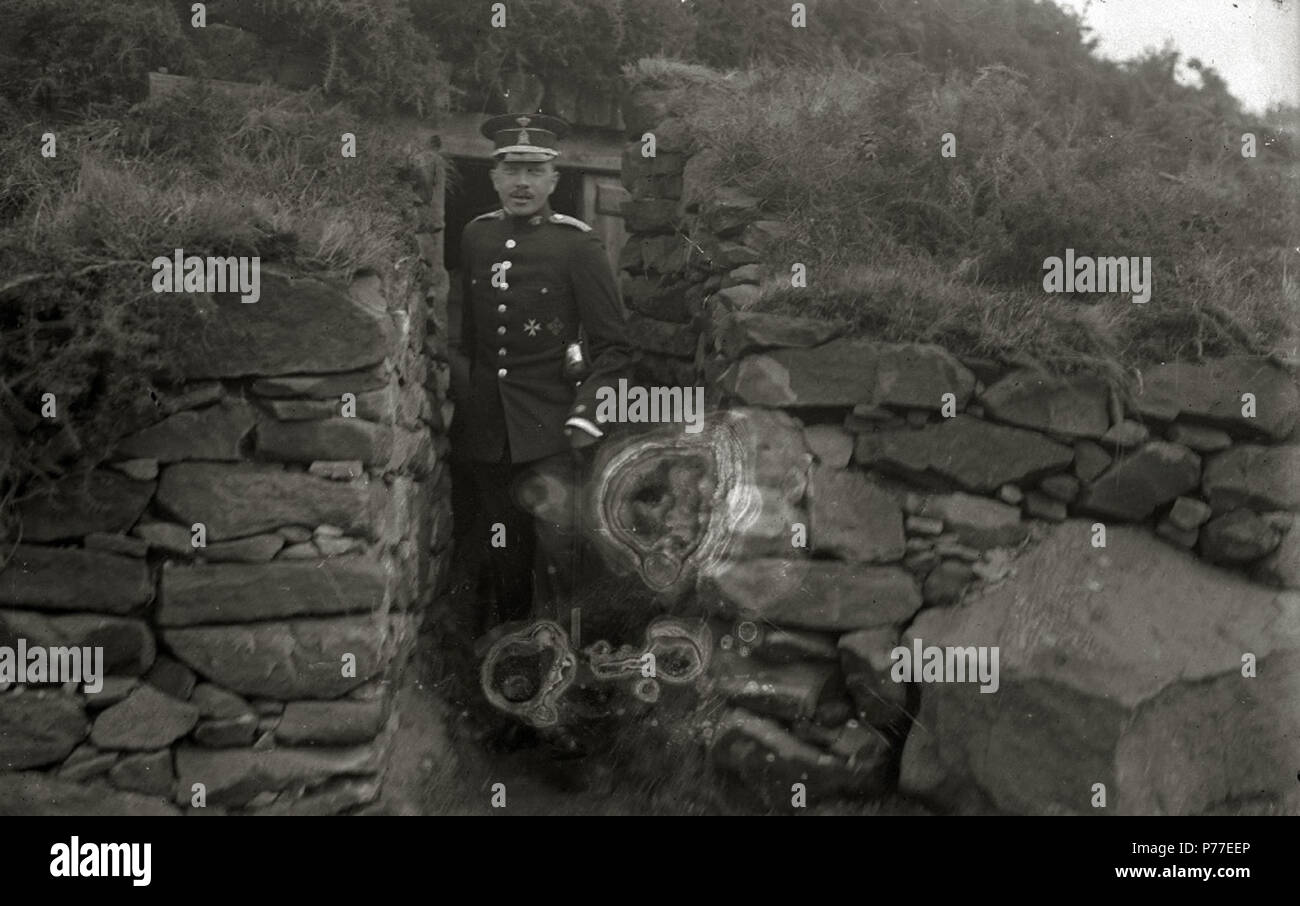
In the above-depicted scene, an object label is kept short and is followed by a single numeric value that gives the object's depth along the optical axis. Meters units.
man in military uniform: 4.87
